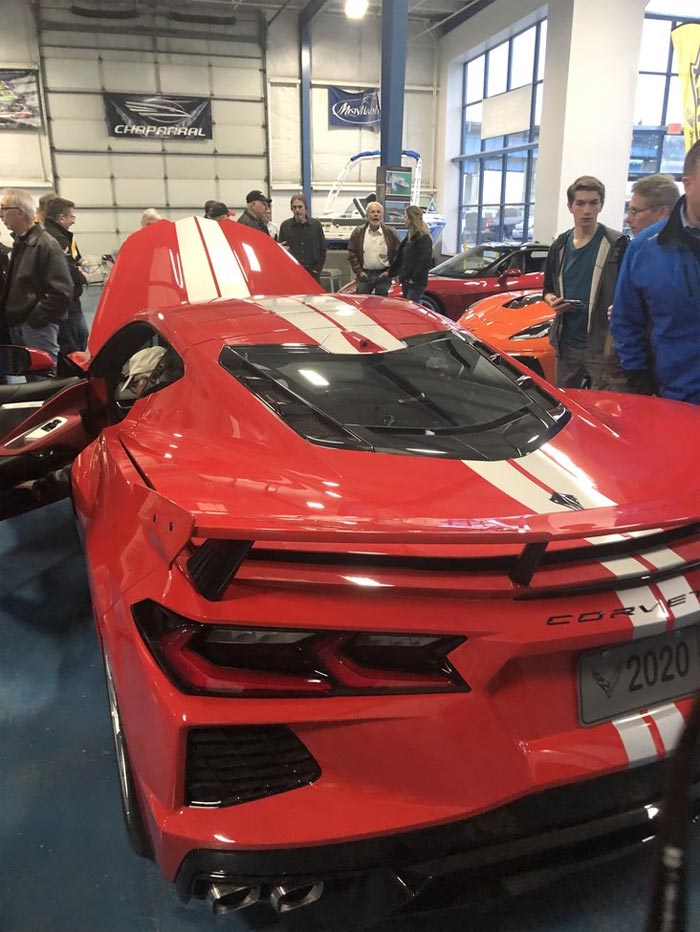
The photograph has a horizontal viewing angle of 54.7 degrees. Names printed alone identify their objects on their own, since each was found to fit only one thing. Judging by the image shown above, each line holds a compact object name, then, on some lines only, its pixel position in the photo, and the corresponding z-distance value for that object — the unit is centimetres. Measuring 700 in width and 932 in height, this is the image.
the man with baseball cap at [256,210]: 807
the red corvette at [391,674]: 107
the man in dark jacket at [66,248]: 557
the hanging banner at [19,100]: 1689
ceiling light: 1362
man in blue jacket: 243
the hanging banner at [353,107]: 1944
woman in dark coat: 780
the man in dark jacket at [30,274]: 456
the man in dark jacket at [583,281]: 347
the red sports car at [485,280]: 898
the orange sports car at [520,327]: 524
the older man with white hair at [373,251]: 856
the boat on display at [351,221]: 1423
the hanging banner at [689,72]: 745
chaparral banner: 1778
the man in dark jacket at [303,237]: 900
